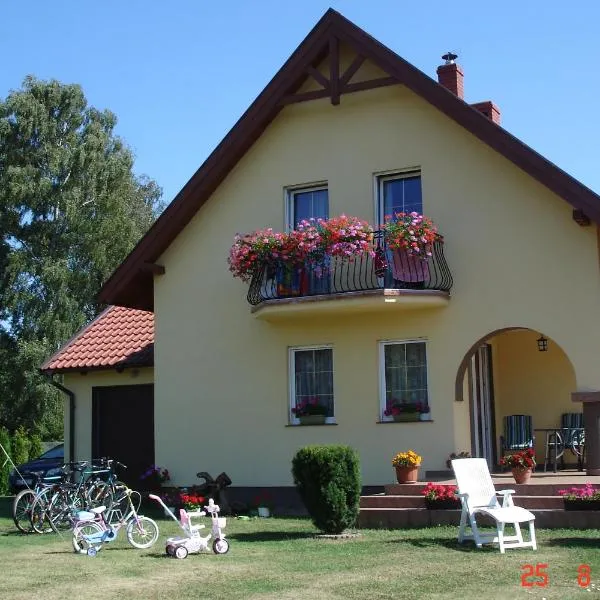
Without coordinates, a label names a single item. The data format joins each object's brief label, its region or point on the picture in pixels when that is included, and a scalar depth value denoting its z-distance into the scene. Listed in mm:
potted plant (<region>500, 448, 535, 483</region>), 13680
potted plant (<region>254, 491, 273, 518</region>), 15617
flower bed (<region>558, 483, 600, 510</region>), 12336
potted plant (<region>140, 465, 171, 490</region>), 17578
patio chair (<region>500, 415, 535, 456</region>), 16766
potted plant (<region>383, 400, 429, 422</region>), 15812
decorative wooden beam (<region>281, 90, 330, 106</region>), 16750
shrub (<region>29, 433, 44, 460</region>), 29412
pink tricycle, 11070
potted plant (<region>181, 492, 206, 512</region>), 15688
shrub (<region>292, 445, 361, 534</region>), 12398
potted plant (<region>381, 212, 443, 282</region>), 15133
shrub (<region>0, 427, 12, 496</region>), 25594
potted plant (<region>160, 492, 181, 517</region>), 16291
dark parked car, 23438
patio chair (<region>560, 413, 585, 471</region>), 16375
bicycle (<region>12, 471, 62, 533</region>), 13750
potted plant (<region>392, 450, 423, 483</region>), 14594
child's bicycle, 11555
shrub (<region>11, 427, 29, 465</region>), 28469
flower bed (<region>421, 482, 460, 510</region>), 13156
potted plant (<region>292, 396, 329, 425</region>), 16516
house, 15219
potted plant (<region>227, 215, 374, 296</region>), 15258
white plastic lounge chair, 10828
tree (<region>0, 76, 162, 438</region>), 33219
